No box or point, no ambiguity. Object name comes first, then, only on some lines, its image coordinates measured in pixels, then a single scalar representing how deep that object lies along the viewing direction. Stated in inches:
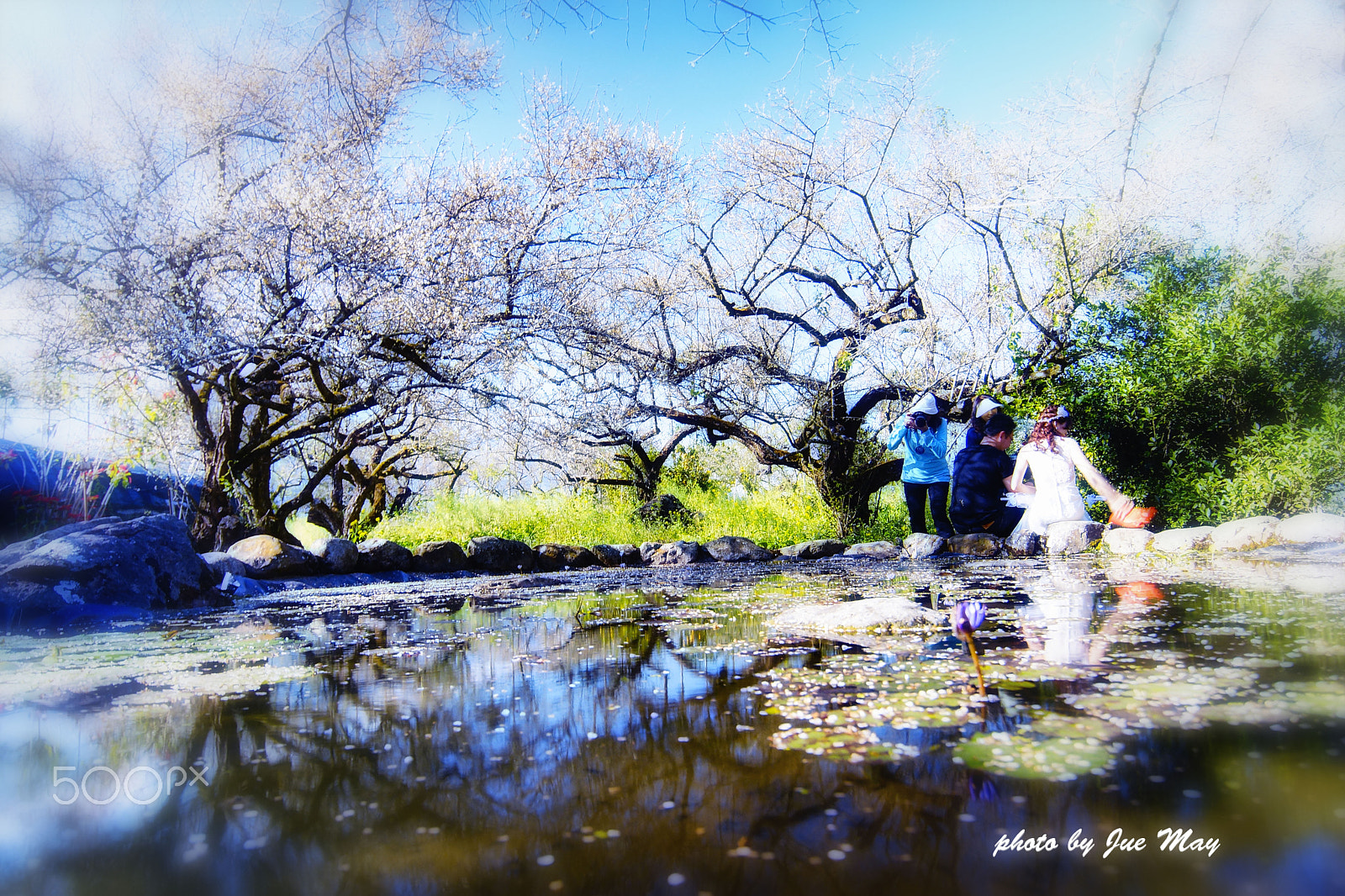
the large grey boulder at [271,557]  303.6
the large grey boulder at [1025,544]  335.9
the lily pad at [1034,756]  66.7
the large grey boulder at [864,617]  153.2
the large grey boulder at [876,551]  368.8
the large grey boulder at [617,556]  392.2
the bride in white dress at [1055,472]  276.2
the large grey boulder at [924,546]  356.2
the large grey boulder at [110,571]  200.8
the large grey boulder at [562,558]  382.0
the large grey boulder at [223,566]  271.0
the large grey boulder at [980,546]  345.4
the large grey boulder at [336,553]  324.8
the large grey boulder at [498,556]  366.0
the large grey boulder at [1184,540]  288.8
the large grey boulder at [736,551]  389.4
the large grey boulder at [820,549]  397.1
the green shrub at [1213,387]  317.4
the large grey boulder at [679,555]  385.7
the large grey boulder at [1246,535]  273.0
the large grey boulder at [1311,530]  255.3
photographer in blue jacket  352.5
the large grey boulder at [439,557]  350.9
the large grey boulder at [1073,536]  328.5
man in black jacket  321.1
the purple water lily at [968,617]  90.9
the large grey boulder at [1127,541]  311.0
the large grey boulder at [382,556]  336.8
